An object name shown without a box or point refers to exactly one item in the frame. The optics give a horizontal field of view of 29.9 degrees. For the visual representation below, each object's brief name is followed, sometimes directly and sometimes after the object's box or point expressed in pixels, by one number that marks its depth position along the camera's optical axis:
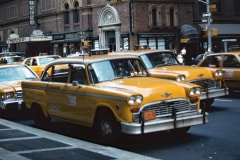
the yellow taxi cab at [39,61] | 23.76
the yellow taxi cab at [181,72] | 12.70
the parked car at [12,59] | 30.12
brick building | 38.53
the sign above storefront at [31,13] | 52.12
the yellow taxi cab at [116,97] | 8.28
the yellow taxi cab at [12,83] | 13.16
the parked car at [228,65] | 15.77
